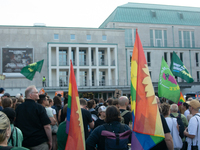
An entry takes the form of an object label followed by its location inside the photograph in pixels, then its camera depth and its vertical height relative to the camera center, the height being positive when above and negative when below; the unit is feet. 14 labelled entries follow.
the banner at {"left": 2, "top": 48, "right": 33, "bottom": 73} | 117.19 +12.07
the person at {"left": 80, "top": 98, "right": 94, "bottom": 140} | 20.03 -2.93
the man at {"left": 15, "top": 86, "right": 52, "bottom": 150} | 16.55 -2.72
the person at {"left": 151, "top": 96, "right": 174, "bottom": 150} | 14.92 -3.70
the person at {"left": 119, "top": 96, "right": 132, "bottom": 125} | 19.78 -2.33
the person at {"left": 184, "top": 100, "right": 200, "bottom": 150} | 17.63 -3.62
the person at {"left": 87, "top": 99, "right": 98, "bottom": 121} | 25.17 -2.58
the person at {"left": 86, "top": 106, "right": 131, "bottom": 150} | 13.64 -2.57
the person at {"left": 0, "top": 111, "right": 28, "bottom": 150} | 7.93 -1.49
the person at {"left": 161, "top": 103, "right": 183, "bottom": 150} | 18.43 -3.39
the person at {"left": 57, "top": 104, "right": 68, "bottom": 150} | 17.79 -3.80
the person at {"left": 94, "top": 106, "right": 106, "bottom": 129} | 20.96 -3.11
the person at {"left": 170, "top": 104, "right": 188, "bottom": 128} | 21.50 -2.49
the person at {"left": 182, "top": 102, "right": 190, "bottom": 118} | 28.96 -3.04
